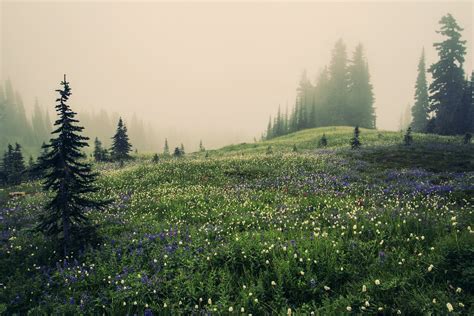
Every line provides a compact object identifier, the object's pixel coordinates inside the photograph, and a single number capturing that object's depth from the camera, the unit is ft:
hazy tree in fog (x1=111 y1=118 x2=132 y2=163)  122.72
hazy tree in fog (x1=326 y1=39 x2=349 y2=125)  282.36
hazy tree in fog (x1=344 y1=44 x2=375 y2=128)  278.87
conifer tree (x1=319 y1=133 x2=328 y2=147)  124.87
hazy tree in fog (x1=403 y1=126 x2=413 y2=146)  98.10
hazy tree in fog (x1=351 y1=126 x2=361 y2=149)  100.22
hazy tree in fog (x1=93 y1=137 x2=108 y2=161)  129.80
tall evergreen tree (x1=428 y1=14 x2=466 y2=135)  160.25
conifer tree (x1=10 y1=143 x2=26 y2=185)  77.97
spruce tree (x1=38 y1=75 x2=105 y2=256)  26.71
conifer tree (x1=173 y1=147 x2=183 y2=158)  138.94
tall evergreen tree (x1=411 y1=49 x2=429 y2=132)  223.30
